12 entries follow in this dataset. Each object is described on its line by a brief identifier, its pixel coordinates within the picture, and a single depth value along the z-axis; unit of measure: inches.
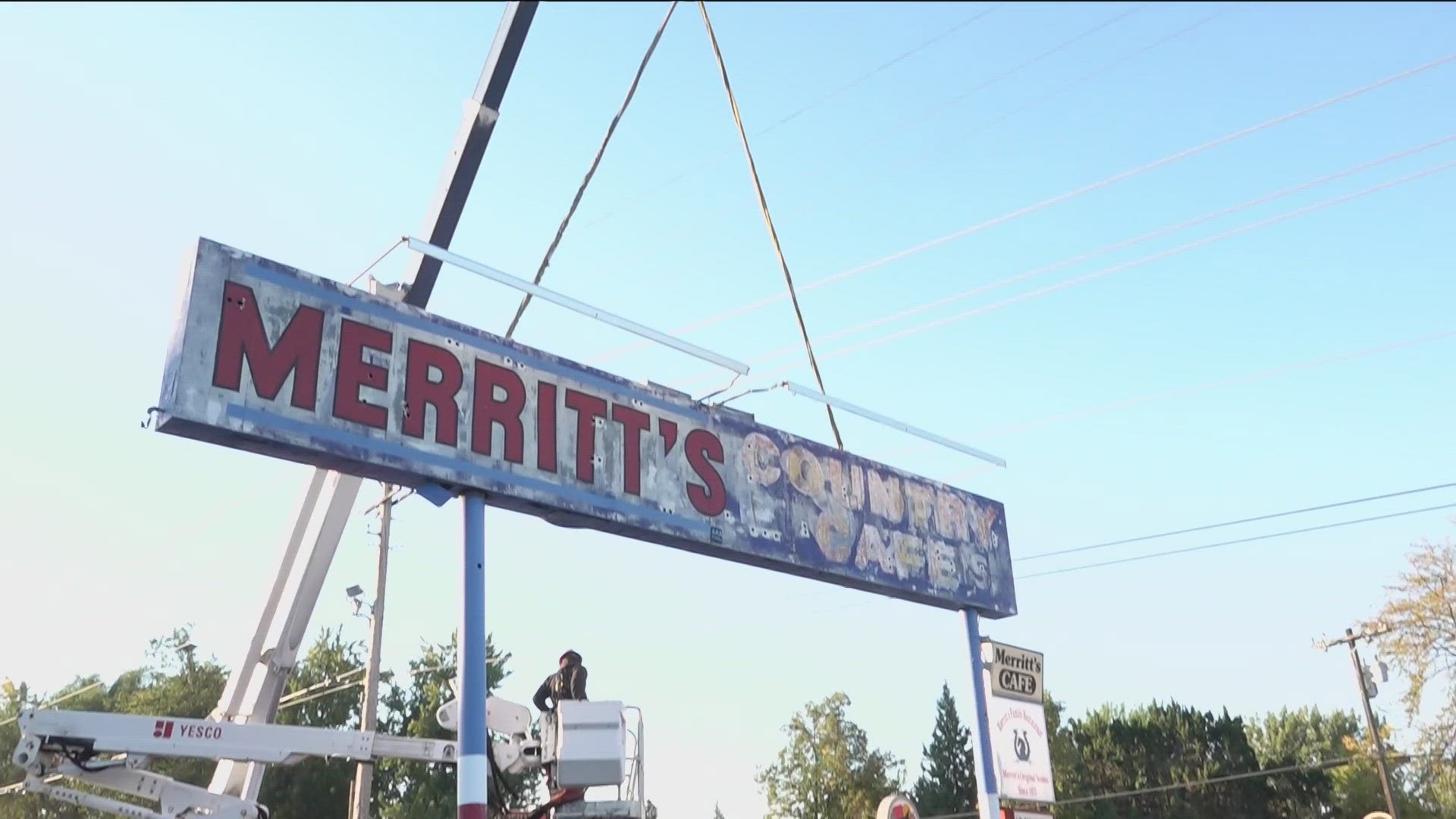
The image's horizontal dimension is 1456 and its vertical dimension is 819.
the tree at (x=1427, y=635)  1373.0
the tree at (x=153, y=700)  1635.1
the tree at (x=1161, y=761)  2379.4
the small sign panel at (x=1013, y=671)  572.7
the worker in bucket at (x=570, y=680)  414.3
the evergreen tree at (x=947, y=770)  2397.9
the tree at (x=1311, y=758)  2305.6
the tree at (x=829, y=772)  2250.2
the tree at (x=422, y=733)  1503.4
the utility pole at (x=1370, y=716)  1315.2
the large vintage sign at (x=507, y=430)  347.9
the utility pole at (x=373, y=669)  799.1
